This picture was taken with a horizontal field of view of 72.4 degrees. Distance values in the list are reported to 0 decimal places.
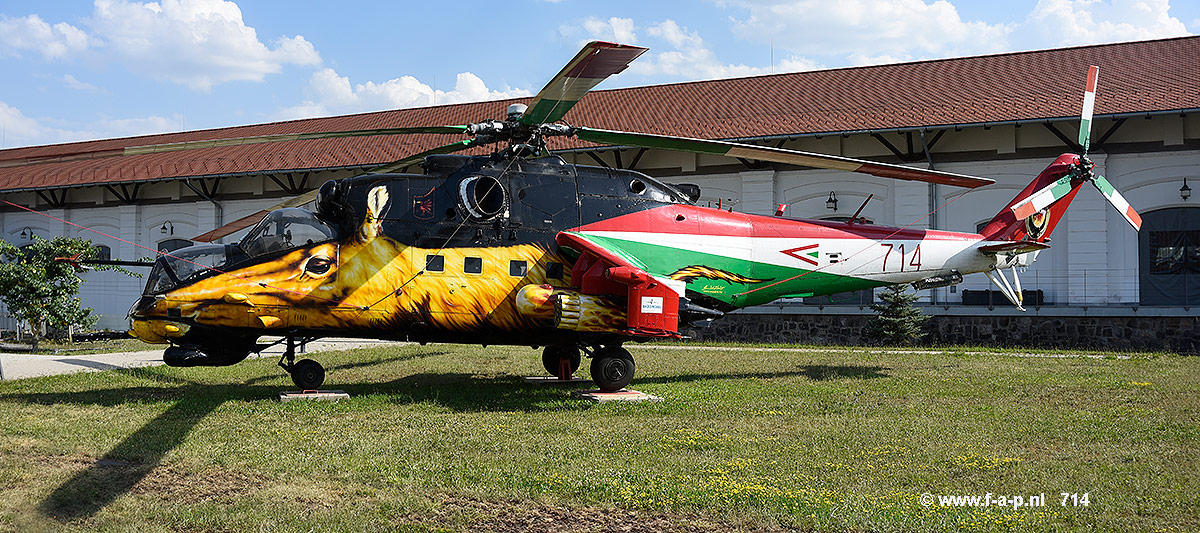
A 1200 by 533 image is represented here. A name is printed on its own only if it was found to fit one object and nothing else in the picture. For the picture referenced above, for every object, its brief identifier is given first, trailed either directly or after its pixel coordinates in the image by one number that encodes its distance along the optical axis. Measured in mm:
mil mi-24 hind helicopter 10469
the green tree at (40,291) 20359
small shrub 21422
